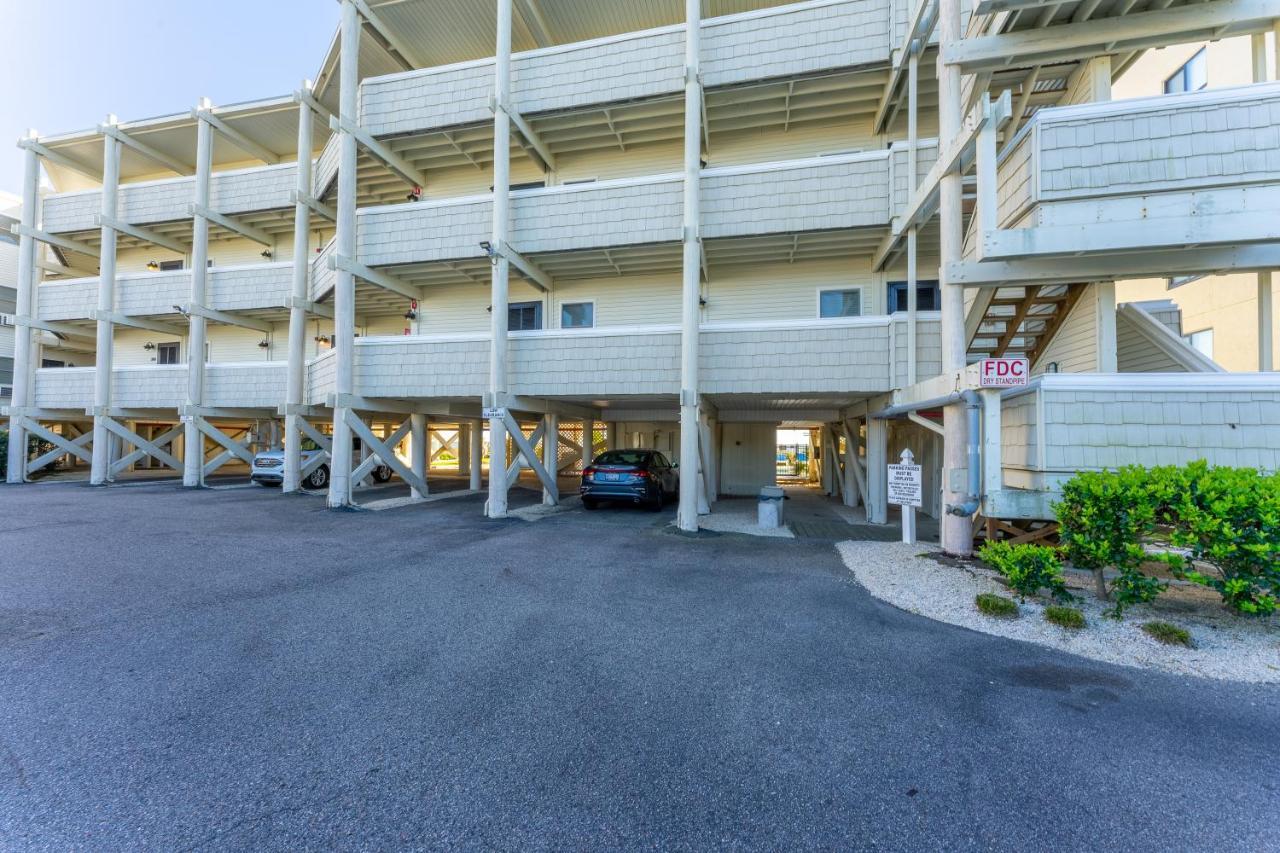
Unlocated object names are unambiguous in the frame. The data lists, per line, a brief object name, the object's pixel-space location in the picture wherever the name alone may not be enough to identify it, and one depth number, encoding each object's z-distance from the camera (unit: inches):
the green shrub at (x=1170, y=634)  158.6
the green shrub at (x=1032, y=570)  185.6
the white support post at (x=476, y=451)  613.6
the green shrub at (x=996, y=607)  184.1
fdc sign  228.4
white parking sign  290.7
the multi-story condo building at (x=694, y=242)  222.5
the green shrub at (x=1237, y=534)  154.9
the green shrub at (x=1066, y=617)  172.6
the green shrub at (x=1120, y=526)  169.0
